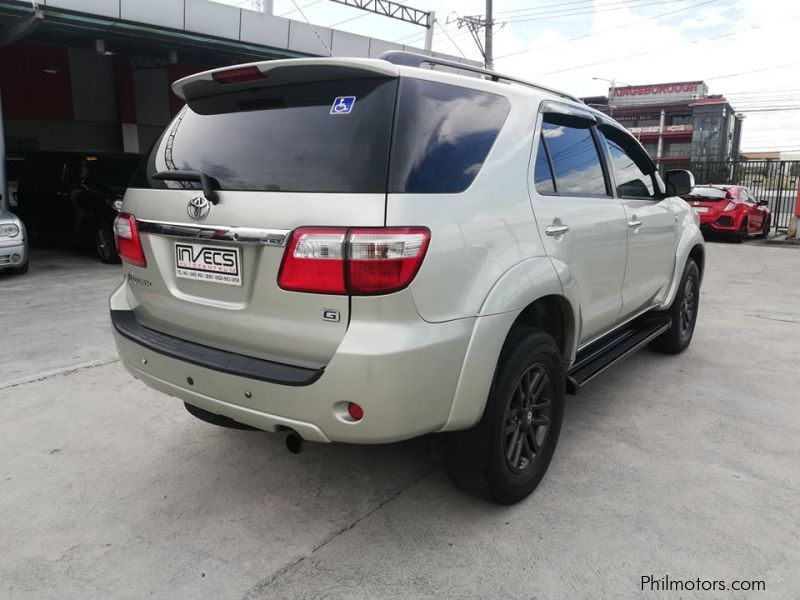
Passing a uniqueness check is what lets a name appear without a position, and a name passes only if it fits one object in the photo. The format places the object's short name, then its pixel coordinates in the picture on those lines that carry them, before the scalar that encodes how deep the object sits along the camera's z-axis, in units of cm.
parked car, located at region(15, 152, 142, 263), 959
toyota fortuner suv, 204
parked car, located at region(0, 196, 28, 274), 811
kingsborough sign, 8269
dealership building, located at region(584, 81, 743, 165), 7156
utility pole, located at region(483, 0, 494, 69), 2655
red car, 1407
